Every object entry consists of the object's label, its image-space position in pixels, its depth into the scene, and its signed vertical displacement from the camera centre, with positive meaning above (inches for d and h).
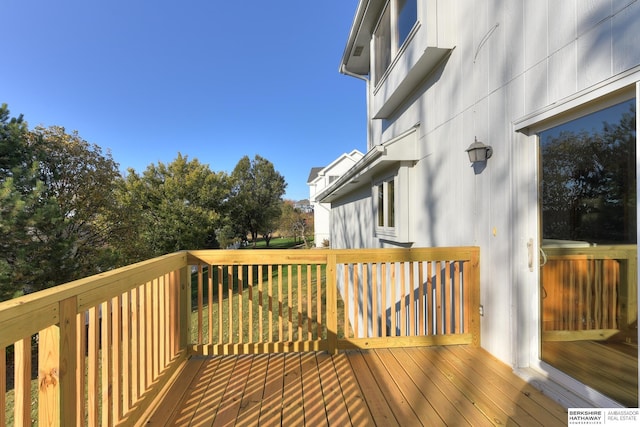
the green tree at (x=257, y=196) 1016.9 +67.8
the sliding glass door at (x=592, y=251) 63.4 -9.9
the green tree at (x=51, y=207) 233.5 +7.5
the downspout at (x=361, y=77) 290.2 +135.4
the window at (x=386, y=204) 179.9 +6.1
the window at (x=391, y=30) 159.9 +113.4
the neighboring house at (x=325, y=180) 898.1 +107.9
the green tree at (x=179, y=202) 673.0 +31.7
